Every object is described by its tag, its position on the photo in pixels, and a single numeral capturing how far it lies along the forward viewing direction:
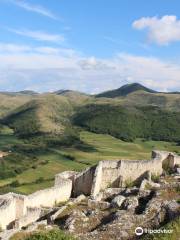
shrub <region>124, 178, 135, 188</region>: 43.73
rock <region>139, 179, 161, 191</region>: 38.01
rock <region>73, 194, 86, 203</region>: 38.34
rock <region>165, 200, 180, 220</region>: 27.60
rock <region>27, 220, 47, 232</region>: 30.28
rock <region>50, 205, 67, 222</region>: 33.25
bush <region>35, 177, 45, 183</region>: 112.82
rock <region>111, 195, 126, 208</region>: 33.70
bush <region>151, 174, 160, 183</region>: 42.44
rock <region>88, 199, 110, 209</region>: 34.34
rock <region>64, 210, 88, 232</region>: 29.64
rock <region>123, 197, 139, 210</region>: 32.10
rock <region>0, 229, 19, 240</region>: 28.49
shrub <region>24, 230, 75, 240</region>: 24.72
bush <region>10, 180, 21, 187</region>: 107.31
